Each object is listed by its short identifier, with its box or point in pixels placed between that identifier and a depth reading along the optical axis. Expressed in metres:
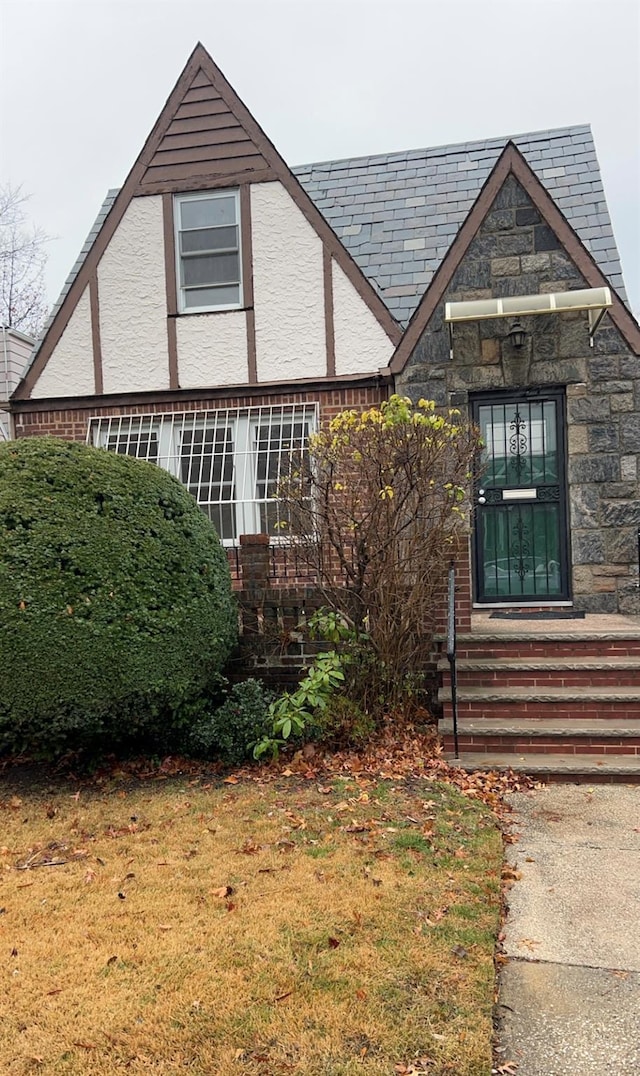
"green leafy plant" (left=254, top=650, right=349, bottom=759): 5.65
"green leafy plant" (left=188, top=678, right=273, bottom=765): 5.82
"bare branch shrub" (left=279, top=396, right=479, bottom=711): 6.00
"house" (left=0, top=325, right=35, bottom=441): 10.84
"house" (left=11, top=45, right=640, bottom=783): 7.76
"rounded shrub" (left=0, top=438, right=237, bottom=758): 5.06
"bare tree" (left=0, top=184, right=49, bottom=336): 25.09
